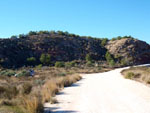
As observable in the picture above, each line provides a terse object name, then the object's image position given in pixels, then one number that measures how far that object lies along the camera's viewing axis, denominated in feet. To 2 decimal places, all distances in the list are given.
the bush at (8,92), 30.99
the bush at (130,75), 70.45
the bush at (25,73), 91.13
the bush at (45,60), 200.03
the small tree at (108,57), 234.54
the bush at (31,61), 200.01
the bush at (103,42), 316.19
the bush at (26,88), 35.94
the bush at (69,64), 184.71
